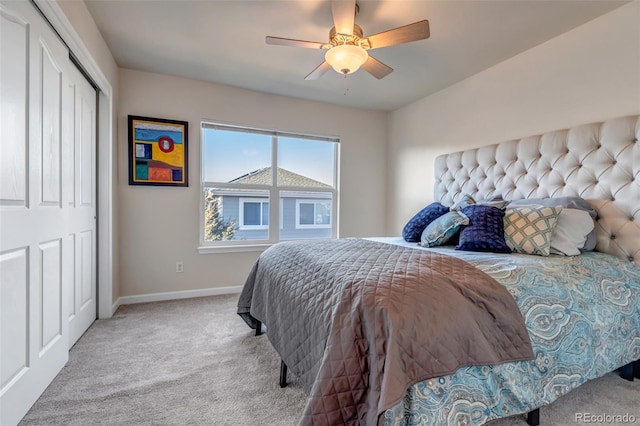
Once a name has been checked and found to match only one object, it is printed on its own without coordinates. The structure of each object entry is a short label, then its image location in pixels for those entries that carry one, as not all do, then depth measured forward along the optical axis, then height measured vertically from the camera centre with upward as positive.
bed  1.01 -0.44
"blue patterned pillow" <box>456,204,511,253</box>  1.89 -0.13
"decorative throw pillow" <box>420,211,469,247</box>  2.12 -0.12
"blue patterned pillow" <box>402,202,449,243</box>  2.48 -0.08
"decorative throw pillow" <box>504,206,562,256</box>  1.80 -0.11
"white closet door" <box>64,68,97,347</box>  2.00 +0.06
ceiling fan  1.70 +1.08
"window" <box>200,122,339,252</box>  3.39 +0.30
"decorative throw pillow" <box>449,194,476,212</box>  2.47 +0.10
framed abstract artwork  2.96 +0.60
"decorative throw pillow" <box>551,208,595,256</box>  1.80 -0.12
